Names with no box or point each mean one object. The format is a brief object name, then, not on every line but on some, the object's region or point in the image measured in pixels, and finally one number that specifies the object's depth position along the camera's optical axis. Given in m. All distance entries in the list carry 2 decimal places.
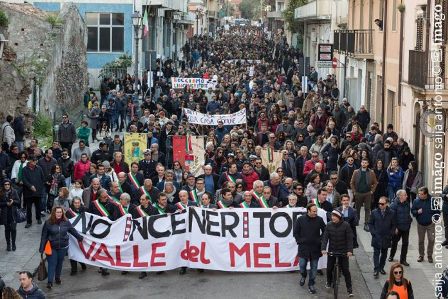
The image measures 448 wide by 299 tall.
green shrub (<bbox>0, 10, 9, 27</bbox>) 28.00
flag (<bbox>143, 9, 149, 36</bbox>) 47.53
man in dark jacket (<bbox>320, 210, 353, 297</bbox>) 14.86
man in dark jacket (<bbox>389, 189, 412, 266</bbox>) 16.48
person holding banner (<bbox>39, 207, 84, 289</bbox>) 15.42
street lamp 39.34
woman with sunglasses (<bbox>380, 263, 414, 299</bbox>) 11.97
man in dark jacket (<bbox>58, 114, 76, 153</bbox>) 25.42
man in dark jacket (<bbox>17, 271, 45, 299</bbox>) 11.45
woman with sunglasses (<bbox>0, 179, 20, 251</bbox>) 17.56
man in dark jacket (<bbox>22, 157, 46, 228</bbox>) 19.83
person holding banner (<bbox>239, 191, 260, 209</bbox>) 17.02
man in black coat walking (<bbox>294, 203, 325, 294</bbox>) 15.37
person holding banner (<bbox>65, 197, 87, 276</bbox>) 16.50
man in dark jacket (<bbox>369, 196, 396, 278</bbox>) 16.12
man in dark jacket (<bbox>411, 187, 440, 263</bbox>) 17.17
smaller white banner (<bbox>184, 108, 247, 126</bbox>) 28.67
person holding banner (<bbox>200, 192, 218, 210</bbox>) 16.77
